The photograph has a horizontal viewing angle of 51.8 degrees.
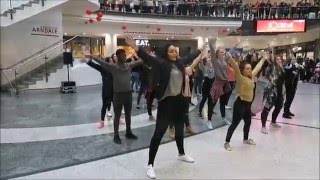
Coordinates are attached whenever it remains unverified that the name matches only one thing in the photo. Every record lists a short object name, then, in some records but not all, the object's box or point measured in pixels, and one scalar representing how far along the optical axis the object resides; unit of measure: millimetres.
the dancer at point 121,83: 4734
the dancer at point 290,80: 6418
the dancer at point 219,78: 5480
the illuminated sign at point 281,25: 18703
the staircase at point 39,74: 12400
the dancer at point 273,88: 5570
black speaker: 13078
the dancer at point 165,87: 3414
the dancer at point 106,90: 5812
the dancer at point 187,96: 3623
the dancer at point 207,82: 6512
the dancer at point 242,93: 4512
